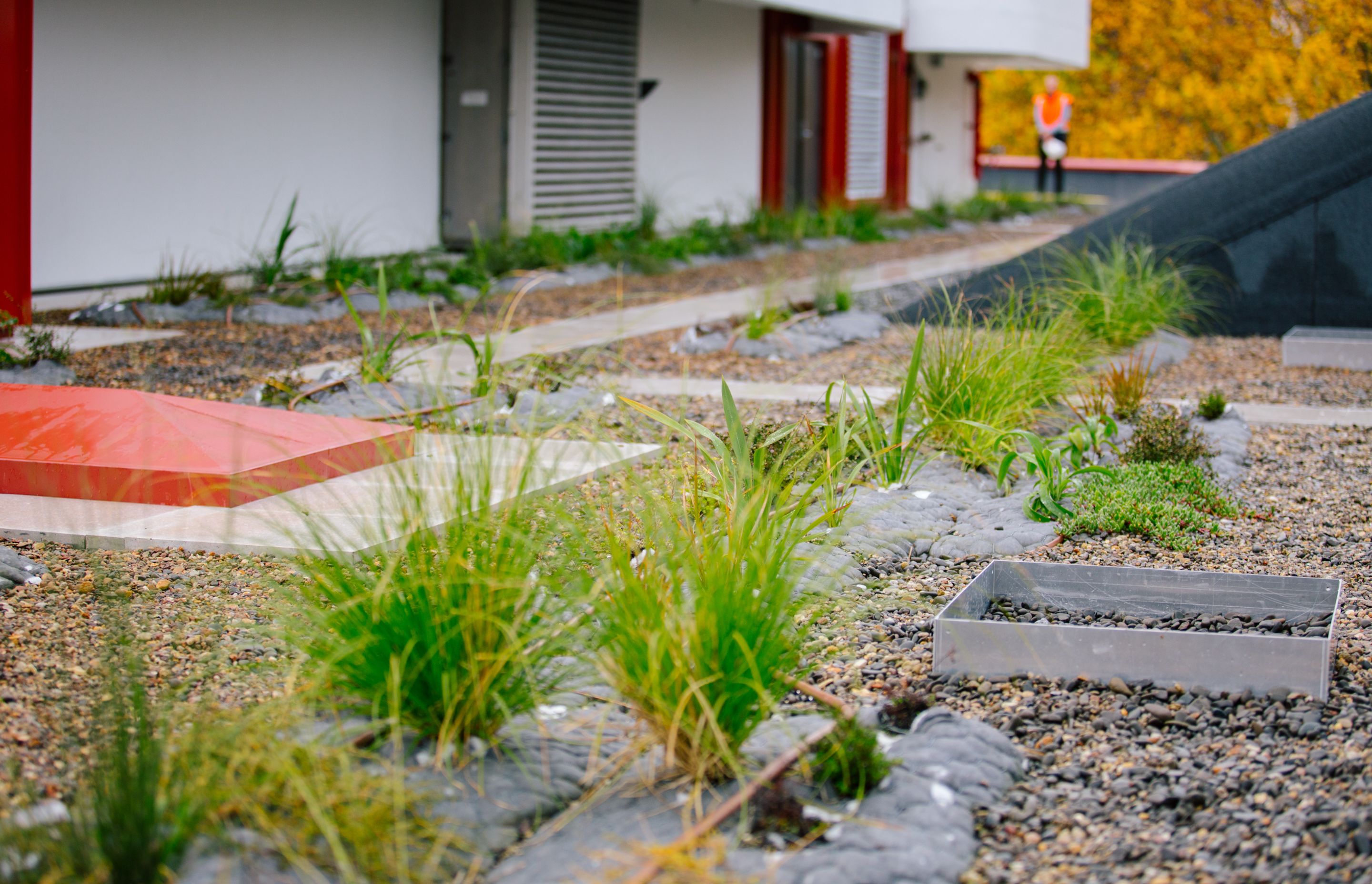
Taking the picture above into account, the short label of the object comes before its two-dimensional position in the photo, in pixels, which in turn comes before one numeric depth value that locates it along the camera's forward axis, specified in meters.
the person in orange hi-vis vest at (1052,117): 20.84
